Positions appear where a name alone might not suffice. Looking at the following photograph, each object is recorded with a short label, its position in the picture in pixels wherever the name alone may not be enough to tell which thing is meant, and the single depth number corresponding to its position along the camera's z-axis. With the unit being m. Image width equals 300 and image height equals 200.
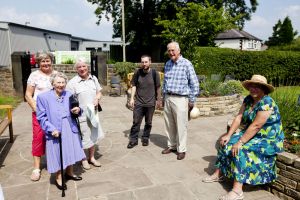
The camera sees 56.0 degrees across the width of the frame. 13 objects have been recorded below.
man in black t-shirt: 5.26
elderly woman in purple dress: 3.59
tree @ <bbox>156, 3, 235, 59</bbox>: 9.81
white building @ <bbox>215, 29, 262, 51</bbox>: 45.12
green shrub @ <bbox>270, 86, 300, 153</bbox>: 4.27
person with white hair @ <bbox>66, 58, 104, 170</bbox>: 4.20
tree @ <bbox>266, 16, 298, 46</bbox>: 45.31
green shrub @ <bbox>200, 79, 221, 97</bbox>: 8.46
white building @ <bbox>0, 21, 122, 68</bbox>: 23.90
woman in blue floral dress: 3.49
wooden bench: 5.27
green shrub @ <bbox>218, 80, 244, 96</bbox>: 8.70
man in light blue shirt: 4.67
